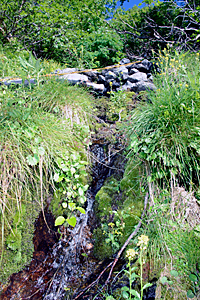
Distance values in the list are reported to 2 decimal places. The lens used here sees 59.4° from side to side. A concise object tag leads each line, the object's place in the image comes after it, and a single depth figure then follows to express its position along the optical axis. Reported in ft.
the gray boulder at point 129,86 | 12.80
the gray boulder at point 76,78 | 12.25
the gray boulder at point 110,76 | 13.35
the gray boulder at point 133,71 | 13.51
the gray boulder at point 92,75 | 13.93
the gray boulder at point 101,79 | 13.62
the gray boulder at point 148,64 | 14.06
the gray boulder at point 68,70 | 13.75
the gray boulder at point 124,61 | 14.96
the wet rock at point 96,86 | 12.94
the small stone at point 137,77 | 13.01
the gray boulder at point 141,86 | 12.39
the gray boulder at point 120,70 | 13.59
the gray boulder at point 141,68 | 13.80
